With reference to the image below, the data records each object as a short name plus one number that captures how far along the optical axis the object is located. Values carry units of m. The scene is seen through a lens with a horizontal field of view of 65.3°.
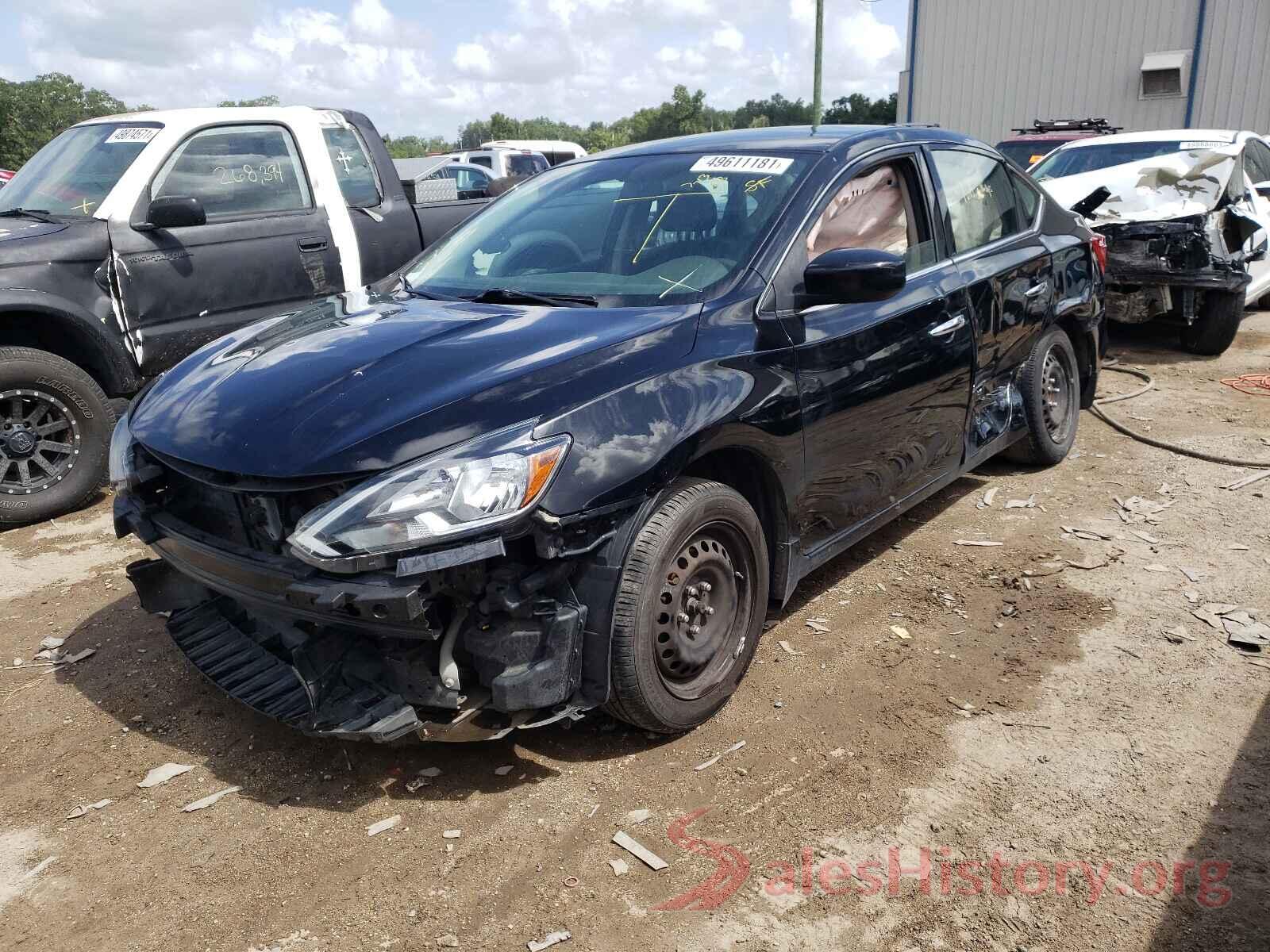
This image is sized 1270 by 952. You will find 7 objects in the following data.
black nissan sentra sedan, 2.59
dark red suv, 12.77
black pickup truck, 5.23
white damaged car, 7.64
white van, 24.83
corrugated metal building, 21.69
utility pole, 21.56
